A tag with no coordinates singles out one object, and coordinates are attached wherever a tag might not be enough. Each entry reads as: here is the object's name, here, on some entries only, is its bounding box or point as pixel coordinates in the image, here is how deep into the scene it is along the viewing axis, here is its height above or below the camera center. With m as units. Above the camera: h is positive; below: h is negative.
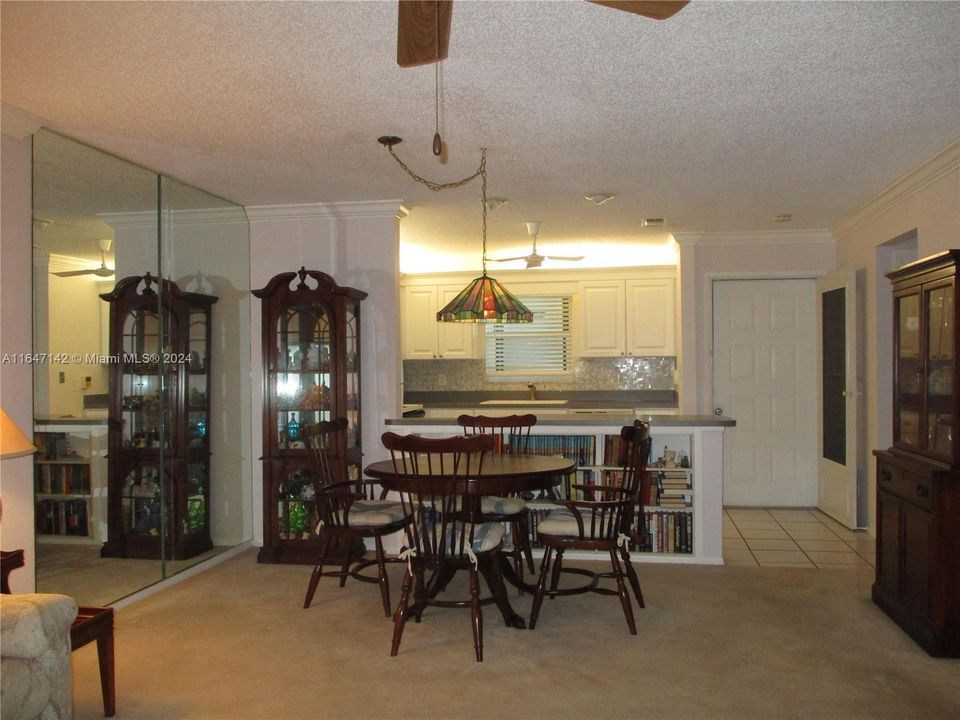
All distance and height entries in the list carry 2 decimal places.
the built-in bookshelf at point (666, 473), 4.92 -0.75
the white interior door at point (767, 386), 6.75 -0.25
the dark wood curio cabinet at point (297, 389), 5.01 -0.19
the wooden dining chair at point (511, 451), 4.07 -0.60
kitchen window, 8.22 +0.17
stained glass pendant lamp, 4.36 +0.31
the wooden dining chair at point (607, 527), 3.67 -0.83
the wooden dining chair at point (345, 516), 3.99 -0.82
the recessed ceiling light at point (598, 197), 5.15 +1.09
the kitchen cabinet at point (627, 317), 7.66 +0.41
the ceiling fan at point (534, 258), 6.23 +0.85
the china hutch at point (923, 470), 3.33 -0.53
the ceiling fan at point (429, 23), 1.88 +0.85
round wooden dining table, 3.59 -0.56
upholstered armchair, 2.18 -0.86
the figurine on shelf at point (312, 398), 5.09 -0.25
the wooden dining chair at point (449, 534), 3.34 -0.83
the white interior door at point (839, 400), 5.81 -0.35
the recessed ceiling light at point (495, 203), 5.28 +1.09
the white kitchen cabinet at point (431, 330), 8.12 +0.31
